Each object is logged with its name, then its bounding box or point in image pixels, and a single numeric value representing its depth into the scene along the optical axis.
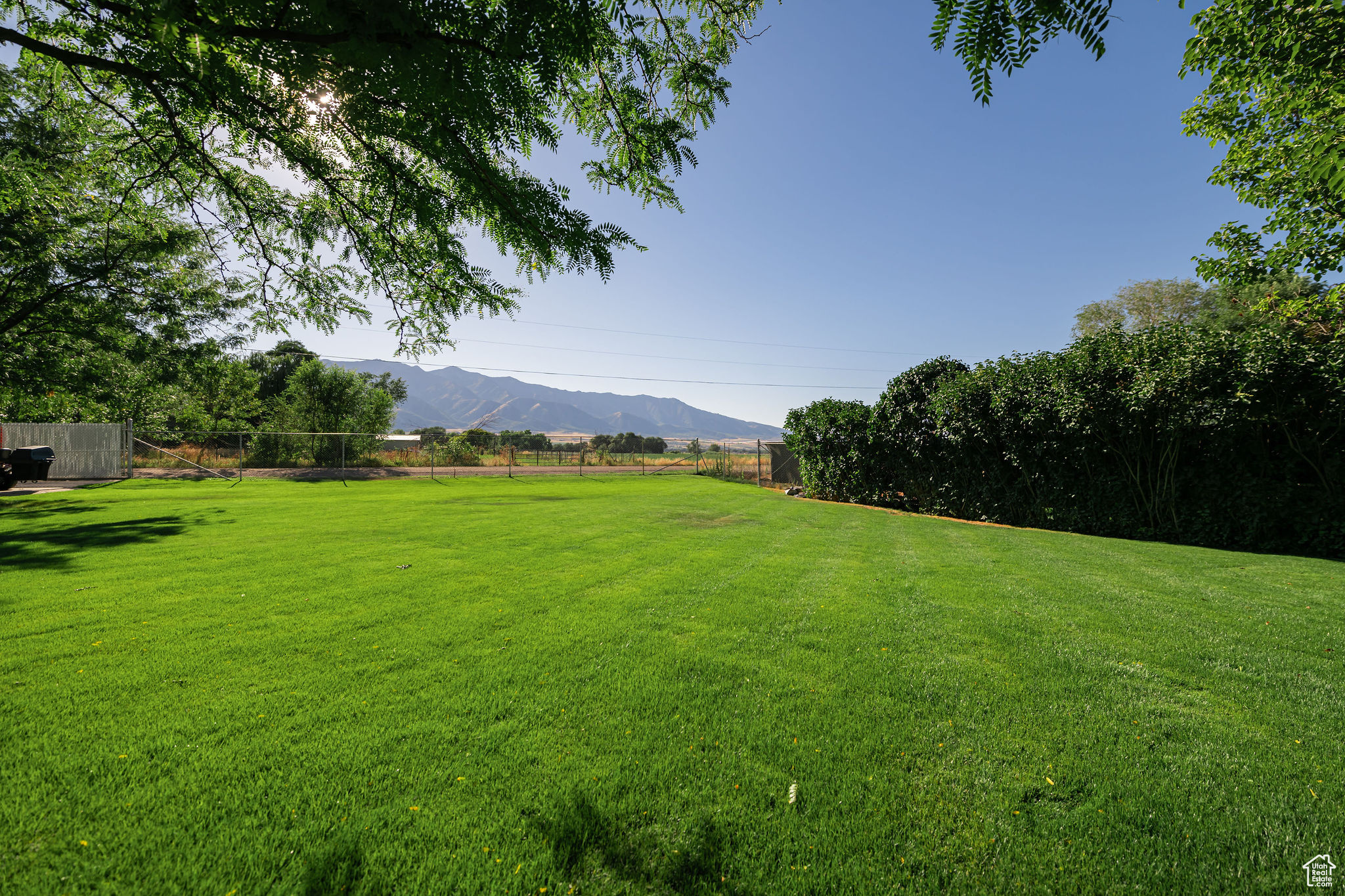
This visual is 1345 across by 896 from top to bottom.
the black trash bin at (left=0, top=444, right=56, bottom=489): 13.13
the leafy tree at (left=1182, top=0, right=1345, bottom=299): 5.00
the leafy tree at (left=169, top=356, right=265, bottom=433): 25.14
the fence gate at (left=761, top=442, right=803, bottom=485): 24.69
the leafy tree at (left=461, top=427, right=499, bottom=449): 35.34
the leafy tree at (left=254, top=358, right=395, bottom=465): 25.77
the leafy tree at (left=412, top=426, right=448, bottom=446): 39.89
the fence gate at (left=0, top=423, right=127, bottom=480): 17.16
